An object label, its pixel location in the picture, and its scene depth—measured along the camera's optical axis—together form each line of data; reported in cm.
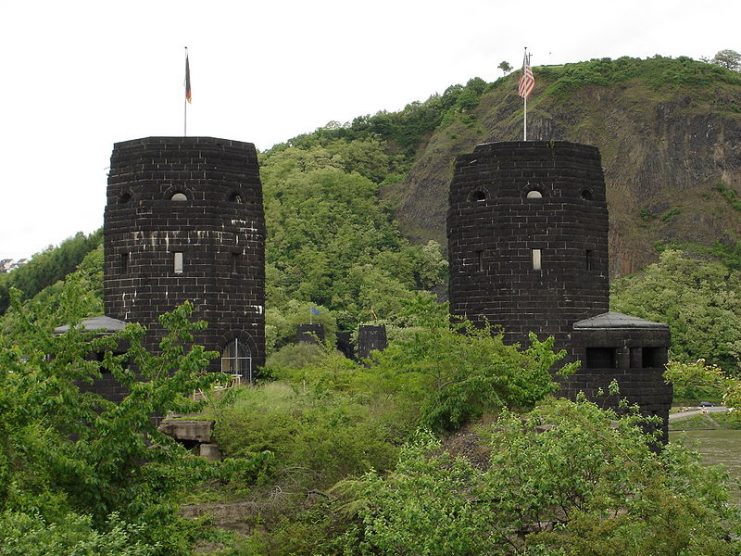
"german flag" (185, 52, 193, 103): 3644
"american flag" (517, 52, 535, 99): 3617
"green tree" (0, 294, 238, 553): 1866
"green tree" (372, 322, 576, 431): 2891
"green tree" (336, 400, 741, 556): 1783
